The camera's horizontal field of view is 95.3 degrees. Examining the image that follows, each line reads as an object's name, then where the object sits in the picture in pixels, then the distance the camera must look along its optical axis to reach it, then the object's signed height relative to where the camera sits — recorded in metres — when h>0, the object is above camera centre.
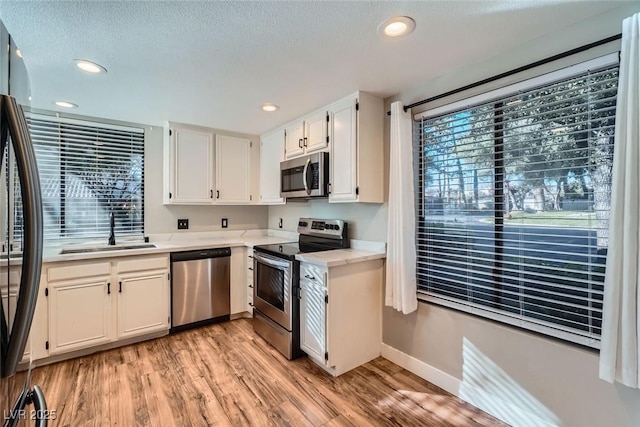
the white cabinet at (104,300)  2.42 -0.78
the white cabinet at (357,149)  2.41 +0.55
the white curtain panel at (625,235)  1.28 -0.10
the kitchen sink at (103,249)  2.67 -0.34
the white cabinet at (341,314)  2.24 -0.81
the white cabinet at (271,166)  3.39 +0.58
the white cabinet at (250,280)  3.30 -0.76
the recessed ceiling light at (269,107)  2.68 +1.01
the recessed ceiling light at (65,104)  2.64 +1.01
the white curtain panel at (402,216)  2.23 -0.02
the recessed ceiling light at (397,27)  1.50 +1.00
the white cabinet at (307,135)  2.72 +0.79
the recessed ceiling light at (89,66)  1.89 +0.99
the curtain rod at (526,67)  1.44 +0.85
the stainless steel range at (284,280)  2.49 -0.62
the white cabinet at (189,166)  3.26 +0.54
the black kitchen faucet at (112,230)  3.06 -0.18
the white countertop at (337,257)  2.22 -0.35
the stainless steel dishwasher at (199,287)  3.00 -0.79
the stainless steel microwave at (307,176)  2.65 +0.37
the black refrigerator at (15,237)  0.73 -0.06
